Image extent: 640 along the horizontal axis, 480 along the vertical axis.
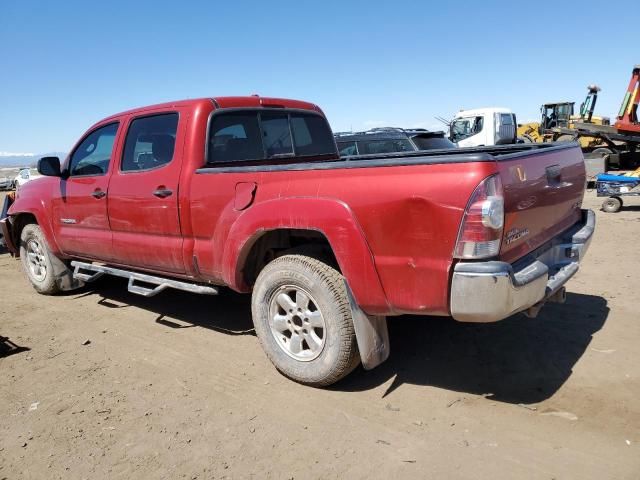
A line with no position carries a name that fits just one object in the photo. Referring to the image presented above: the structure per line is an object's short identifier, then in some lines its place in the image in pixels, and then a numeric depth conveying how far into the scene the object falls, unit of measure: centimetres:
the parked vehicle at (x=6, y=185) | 2916
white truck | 1580
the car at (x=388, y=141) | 984
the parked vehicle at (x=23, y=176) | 2443
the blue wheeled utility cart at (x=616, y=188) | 1061
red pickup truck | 258
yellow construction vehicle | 1920
